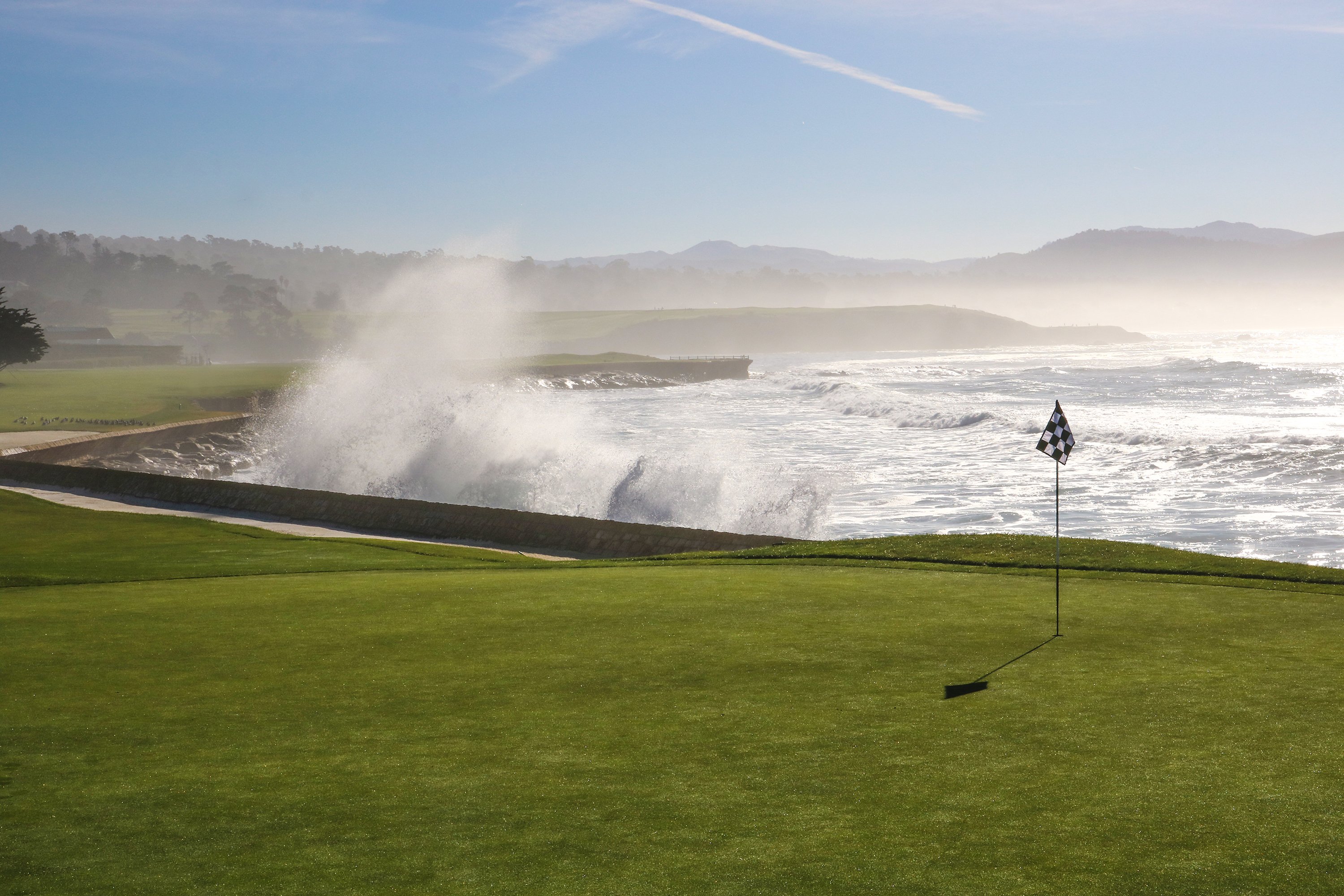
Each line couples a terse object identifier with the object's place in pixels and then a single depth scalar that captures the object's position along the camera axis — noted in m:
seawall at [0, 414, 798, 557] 22.06
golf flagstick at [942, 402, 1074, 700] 10.64
